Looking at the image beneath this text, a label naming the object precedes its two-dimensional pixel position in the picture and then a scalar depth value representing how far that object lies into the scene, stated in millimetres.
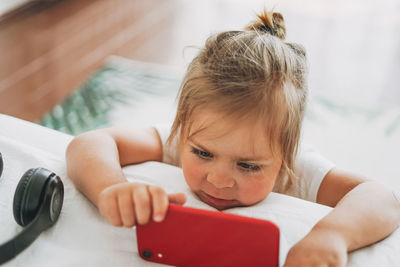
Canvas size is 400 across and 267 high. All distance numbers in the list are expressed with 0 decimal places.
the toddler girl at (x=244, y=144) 569
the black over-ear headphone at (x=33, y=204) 509
